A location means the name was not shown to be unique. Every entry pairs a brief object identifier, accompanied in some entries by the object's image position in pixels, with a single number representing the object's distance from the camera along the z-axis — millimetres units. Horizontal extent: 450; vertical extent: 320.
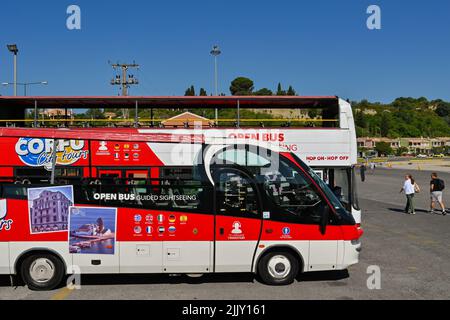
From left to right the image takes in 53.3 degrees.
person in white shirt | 17672
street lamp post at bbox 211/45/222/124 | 39406
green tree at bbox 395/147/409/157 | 173375
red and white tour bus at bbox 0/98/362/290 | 7703
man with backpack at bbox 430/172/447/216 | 17516
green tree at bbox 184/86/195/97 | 178600
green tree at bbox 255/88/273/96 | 194225
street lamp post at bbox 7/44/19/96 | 30553
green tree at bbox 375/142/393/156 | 162250
